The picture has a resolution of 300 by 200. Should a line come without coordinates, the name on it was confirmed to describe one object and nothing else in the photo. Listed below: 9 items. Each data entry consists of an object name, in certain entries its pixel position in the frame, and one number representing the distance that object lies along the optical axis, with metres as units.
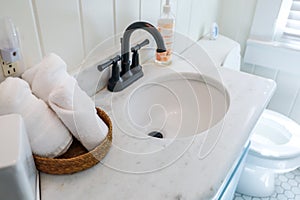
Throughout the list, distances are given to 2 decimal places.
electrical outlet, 0.58
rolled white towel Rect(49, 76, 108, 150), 0.53
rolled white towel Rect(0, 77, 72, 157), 0.48
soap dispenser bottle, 0.95
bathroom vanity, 0.53
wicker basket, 0.52
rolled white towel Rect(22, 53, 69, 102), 0.56
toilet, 1.18
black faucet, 0.77
